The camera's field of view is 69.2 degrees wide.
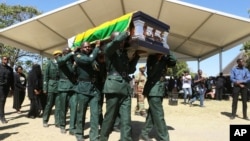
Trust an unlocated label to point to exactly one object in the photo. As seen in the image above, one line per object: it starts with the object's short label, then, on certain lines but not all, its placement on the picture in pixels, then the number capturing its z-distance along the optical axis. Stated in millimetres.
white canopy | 7536
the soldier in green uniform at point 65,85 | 4142
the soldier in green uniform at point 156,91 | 3458
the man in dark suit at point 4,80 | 5116
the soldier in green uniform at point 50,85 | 4754
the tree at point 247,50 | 18173
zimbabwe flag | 3390
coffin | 3250
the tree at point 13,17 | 21027
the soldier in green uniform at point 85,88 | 3616
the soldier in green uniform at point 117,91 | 3193
